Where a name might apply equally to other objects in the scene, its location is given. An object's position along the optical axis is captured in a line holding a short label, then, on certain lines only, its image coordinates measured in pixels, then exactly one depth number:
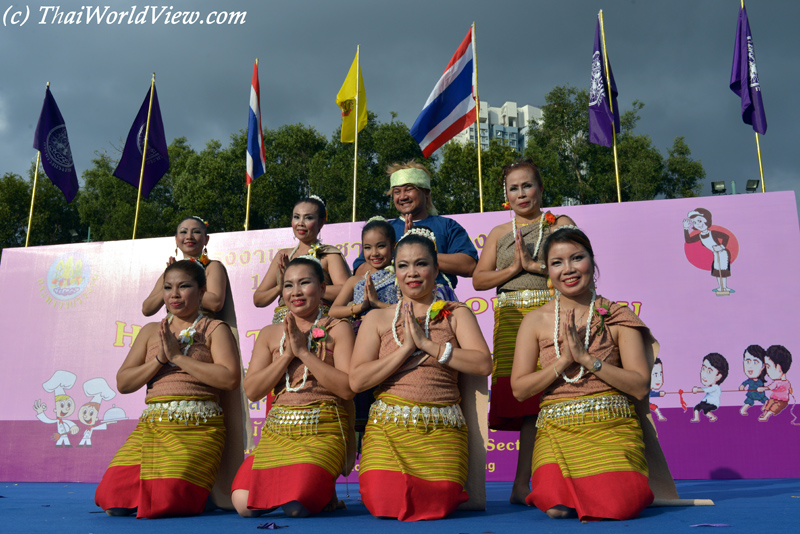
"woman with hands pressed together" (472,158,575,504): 3.50
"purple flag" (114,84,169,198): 10.97
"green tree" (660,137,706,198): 25.62
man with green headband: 3.79
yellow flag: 10.98
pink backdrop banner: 5.91
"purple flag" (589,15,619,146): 9.55
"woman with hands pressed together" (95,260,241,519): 3.20
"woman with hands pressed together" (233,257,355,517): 3.01
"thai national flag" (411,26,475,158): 8.34
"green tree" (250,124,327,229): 25.48
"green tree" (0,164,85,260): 25.17
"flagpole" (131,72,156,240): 10.84
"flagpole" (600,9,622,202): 9.24
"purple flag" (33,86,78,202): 10.61
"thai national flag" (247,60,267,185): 10.44
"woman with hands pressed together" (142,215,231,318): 4.02
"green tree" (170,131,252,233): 25.22
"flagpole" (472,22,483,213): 8.59
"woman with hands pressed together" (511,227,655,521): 2.74
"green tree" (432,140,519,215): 23.50
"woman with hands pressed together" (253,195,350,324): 4.16
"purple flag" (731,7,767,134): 8.60
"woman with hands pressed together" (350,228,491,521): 2.87
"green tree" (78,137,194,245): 25.89
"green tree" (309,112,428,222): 24.38
